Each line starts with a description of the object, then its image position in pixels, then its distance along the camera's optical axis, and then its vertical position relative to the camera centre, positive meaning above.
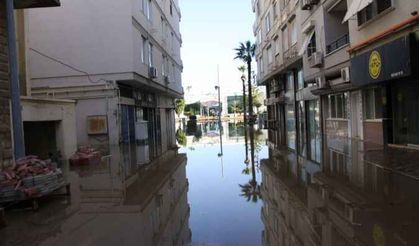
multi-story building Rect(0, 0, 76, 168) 12.34 +0.41
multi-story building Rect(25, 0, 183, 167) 28.52 +3.66
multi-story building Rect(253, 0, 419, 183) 15.59 +1.24
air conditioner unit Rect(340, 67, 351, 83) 21.63 +1.65
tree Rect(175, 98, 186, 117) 94.81 +2.56
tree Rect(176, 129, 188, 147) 31.48 -1.46
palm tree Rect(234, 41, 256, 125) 69.32 +9.38
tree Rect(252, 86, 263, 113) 97.06 +3.59
